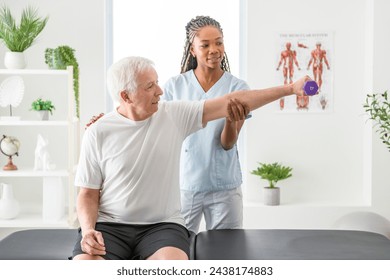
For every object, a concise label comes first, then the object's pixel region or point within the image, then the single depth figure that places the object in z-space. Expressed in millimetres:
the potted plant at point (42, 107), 4432
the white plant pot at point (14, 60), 4391
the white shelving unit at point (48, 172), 4336
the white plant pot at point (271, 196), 4730
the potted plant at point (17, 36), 4379
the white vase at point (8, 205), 4367
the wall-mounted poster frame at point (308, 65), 4871
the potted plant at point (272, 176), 4711
